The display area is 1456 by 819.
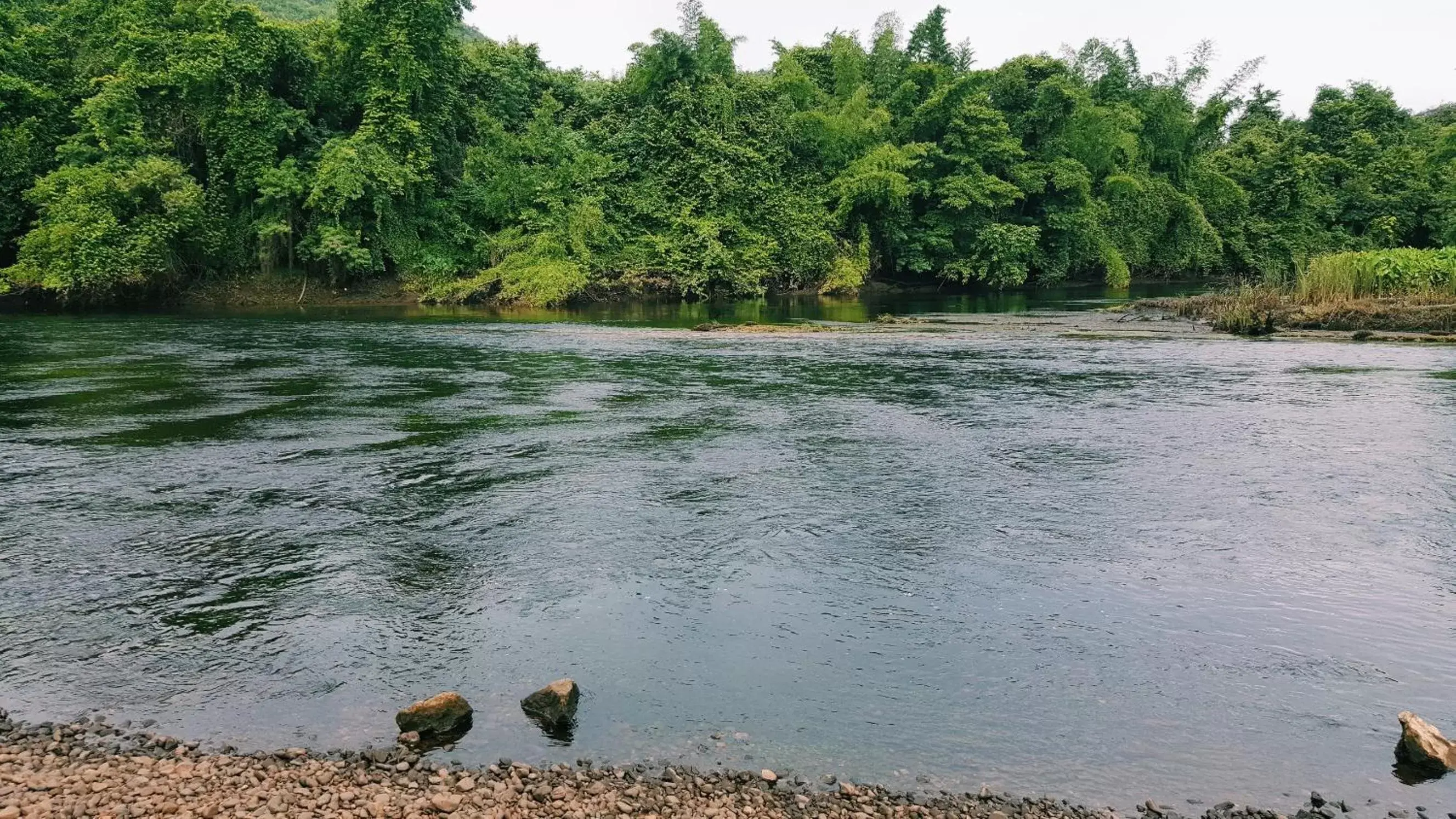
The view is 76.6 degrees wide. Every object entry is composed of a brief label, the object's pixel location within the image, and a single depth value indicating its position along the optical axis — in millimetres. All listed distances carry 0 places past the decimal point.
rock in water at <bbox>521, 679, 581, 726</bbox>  5992
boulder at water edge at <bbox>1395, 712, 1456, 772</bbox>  5449
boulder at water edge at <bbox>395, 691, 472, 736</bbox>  5828
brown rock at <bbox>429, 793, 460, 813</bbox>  5023
